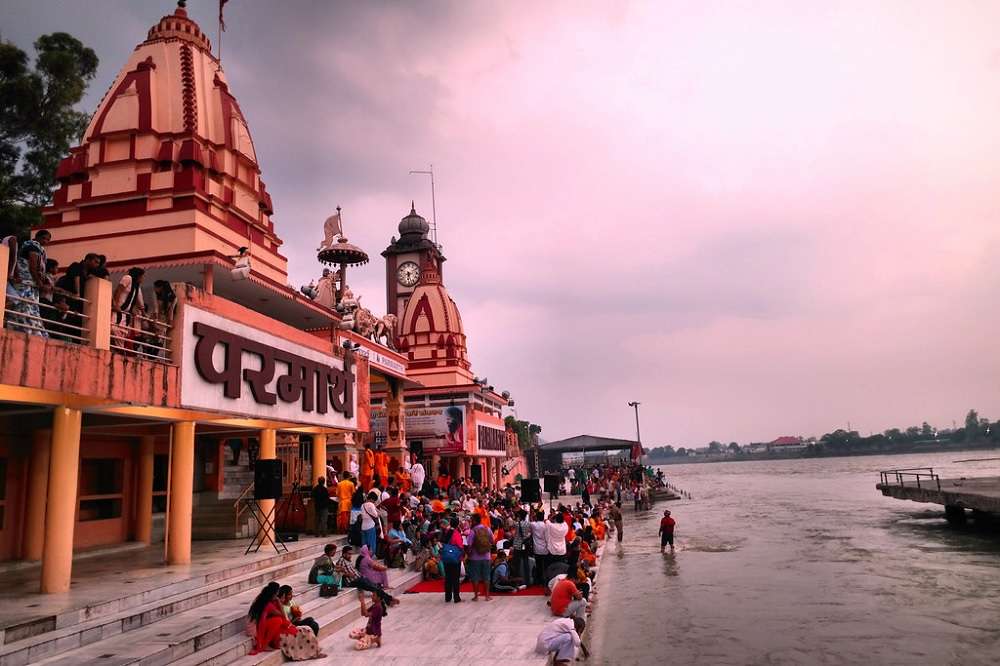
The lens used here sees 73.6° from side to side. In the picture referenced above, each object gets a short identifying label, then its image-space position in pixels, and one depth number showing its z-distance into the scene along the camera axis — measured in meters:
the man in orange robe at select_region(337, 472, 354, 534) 16.09
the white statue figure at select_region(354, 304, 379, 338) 24.02
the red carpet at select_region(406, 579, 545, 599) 13.05
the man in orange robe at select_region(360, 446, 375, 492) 21.03
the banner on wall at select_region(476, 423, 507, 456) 42.09
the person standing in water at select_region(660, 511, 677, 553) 20.48
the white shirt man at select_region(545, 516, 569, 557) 13.23
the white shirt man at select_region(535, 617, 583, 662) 8.32
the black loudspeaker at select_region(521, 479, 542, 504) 20.56
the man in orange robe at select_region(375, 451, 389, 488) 22.47
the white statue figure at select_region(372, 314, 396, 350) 26.42
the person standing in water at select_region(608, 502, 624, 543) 23.38
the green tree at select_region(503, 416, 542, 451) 103.12
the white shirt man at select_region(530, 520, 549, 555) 13.33
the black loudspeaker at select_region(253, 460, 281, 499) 12.97
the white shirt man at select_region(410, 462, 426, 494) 22.67
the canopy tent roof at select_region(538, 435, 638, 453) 64.88
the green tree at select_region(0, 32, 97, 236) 25.30
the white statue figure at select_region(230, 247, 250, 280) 15.80
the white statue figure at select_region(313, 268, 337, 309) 25.62
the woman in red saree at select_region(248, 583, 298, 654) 8.75
